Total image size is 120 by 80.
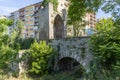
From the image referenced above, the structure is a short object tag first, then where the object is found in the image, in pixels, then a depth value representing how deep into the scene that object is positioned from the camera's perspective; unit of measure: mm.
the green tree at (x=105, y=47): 3815
